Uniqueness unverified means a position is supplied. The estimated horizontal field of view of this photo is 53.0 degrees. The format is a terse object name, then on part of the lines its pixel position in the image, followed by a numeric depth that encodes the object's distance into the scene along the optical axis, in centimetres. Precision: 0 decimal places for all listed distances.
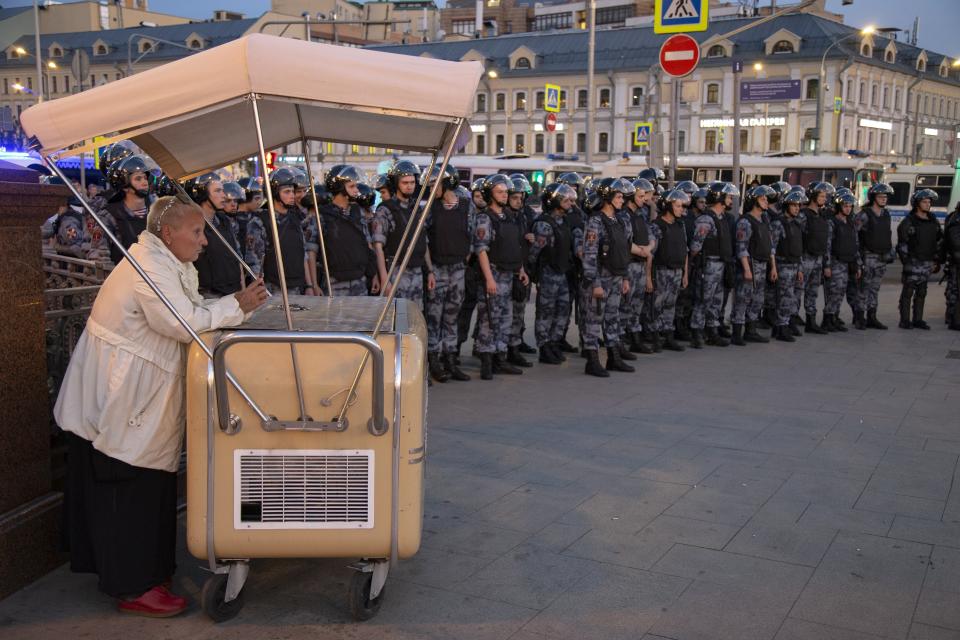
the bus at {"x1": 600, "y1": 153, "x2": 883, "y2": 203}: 3372
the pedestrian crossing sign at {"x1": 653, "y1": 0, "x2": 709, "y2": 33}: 1433
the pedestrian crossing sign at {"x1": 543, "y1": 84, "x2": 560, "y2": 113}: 3416
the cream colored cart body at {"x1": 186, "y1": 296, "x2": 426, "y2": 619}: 409
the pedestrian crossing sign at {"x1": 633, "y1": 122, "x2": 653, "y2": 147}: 2392
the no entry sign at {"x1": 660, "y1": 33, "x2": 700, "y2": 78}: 1458
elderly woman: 424
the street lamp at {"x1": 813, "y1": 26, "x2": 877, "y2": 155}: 4869
